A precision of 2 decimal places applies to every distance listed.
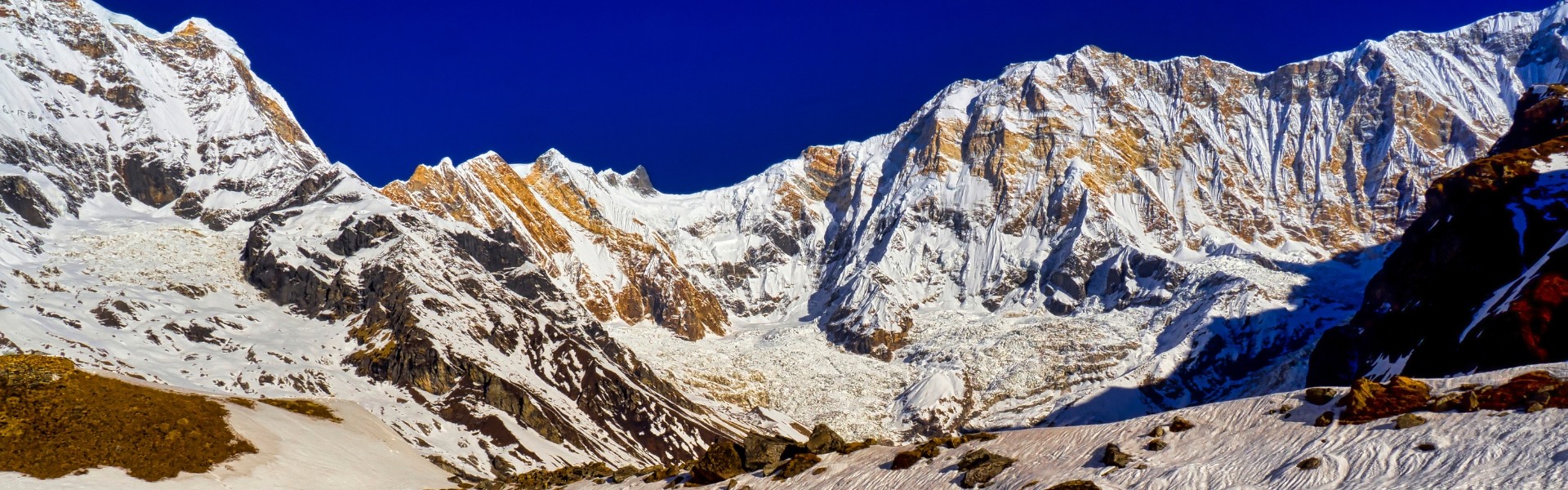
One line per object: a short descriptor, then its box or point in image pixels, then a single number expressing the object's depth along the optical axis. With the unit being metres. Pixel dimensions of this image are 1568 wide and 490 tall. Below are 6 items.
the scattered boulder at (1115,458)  37.72
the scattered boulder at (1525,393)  32.06
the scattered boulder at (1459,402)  33.12
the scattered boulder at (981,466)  40.56
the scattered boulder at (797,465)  50.31
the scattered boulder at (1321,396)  37.22
